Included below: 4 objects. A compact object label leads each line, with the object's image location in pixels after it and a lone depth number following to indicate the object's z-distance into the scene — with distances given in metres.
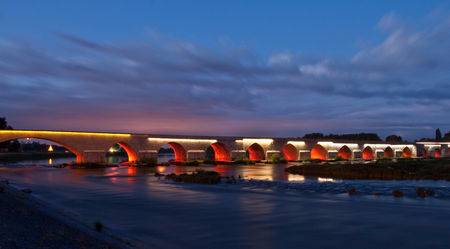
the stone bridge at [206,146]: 60.56
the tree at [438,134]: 180.00
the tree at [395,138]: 198.23
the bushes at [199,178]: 36.50
